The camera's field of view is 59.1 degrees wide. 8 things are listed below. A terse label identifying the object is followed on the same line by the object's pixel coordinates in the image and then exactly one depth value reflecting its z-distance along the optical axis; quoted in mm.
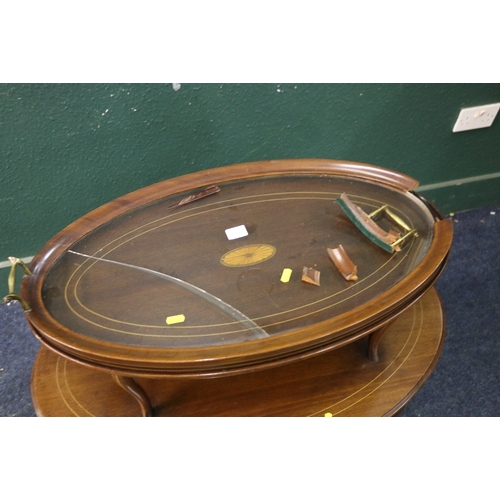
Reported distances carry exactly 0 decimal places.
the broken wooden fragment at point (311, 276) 1014
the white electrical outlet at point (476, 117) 1780
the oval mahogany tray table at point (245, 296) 901
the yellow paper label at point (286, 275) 1027
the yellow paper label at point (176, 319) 950
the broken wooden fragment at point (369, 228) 1083
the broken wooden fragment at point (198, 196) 1256
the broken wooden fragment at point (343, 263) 1021
